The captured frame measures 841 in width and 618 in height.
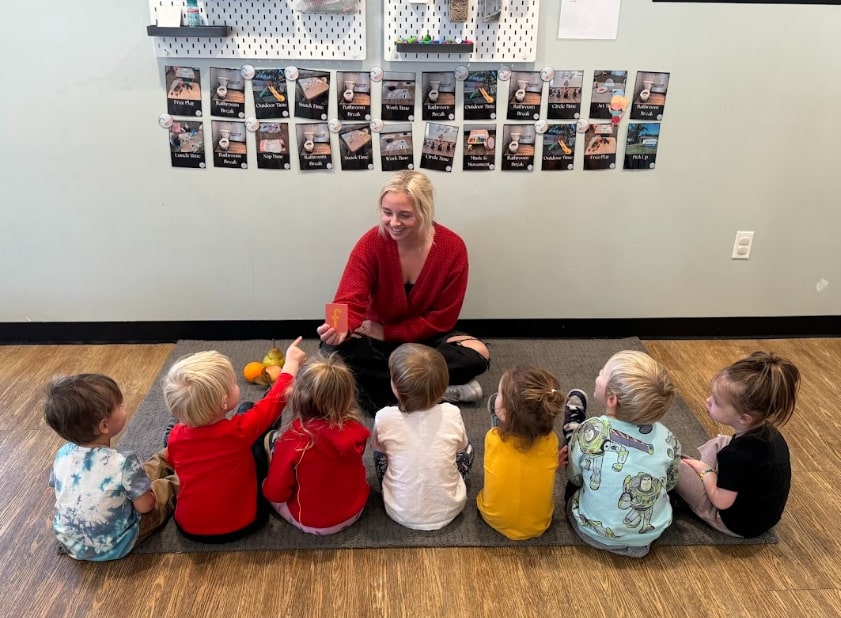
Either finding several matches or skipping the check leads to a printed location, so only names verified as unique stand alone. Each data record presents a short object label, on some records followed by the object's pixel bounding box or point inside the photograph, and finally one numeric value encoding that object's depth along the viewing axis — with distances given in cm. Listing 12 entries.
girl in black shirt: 163
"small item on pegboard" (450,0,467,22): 236
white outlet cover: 286
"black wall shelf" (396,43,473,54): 238
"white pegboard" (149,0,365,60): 237
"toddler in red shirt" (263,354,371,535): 164
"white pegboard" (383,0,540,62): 239
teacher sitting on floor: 236
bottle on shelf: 235
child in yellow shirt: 165
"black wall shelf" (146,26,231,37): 230
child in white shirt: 173
